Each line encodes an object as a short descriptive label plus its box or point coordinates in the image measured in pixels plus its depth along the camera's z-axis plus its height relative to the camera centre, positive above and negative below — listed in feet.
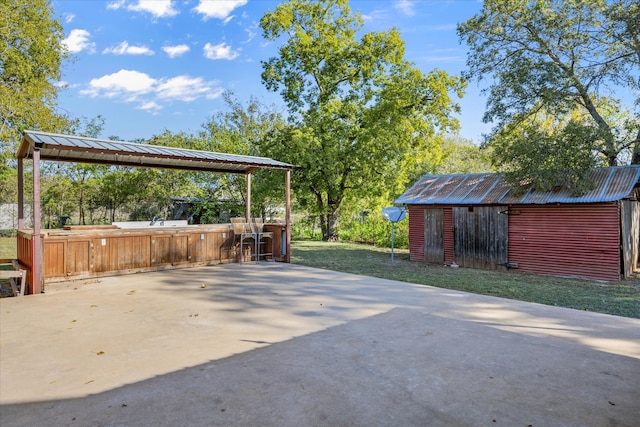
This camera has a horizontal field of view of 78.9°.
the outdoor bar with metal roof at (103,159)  21.98 +4.58
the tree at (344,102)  55.83 +17.24
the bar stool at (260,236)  34.47 -1.53
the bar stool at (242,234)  33.35 -1.29
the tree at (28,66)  46.50 +20.68
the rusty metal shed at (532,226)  28.58 -0.94
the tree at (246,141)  59.47 +12.79
